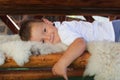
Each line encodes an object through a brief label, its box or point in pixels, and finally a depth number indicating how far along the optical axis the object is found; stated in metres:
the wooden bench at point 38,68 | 1.25
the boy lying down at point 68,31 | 1.44
